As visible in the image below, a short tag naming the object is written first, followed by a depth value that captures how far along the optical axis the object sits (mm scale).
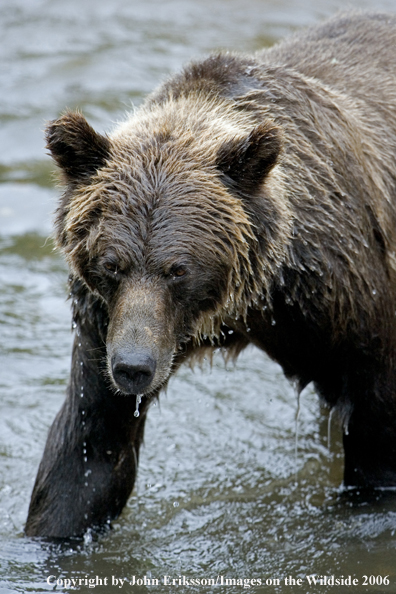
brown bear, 10320
